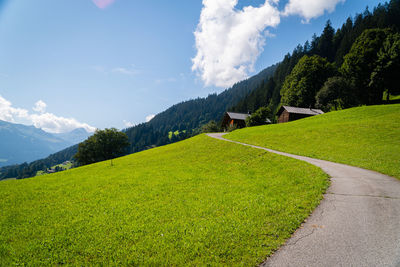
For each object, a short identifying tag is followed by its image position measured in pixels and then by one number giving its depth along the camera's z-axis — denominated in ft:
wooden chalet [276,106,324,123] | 188.85
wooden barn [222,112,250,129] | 241.14
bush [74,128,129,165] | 215.31
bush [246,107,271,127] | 205.26
